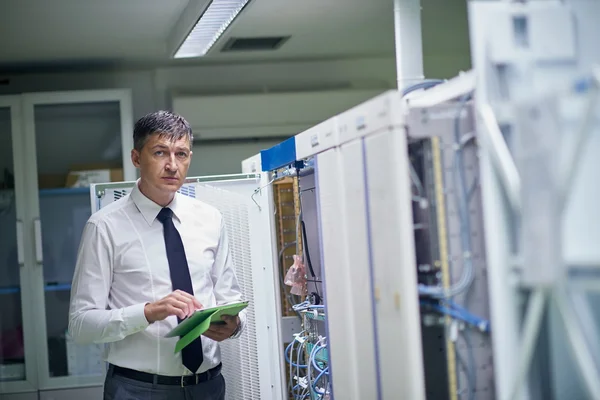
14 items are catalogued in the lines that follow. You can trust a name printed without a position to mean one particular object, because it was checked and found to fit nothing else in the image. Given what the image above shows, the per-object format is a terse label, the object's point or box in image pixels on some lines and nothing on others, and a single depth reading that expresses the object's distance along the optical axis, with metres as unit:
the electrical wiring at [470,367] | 2.04
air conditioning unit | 5.80
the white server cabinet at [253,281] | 3.29
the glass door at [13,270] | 5.23
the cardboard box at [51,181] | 5.42
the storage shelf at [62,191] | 5.38
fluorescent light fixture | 3.86
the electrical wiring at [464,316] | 2.00
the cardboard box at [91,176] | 5.38
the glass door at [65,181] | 5.29
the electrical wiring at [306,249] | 3.05
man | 2.70
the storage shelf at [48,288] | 5.34
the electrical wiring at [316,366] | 2.93
